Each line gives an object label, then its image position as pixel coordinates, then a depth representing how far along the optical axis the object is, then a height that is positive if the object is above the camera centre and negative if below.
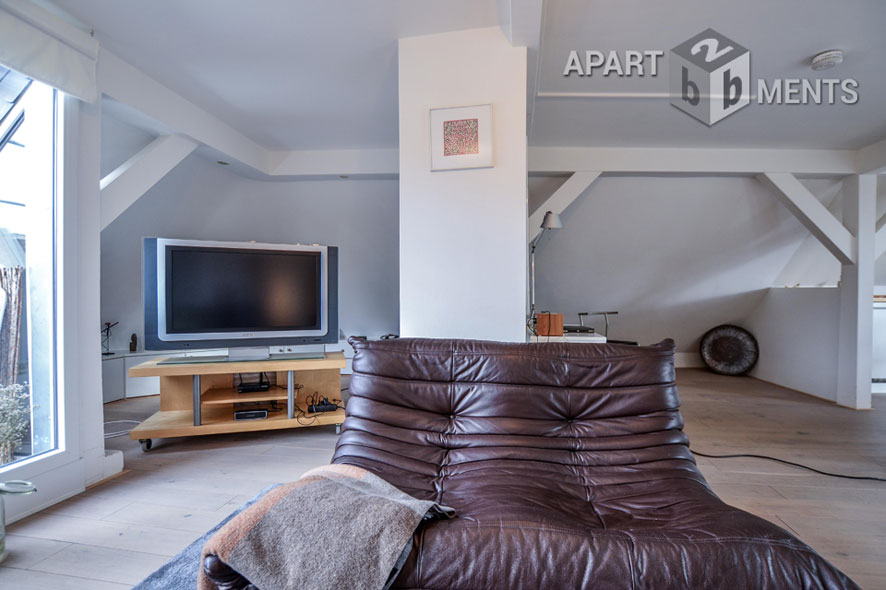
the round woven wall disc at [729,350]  5.18 -0.81
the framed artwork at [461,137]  2.17 +0.77
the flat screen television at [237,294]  2.73 -0.06
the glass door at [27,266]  1.94 +0.10
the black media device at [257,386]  3.01 -0.73
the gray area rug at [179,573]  1.39 -0.99
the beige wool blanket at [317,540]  0.90 -0.57
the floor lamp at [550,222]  3.23 +0.49
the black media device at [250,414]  2.86 -0.88
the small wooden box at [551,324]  2.70 -0.25
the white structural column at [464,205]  2.16 +0.42
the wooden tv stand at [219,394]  2.69 -0.77
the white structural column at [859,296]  3.71 -0.09
